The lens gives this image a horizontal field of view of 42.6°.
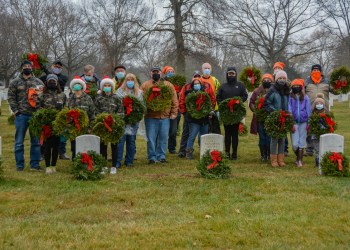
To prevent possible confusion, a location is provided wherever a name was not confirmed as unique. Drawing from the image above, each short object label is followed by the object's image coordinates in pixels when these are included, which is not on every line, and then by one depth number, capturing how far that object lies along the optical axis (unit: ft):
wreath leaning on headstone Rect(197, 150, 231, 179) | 28.04
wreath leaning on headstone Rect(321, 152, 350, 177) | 28.66
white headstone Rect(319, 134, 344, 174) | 28.86
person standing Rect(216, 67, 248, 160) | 35.45
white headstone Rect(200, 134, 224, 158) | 29.17
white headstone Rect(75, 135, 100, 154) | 27.84
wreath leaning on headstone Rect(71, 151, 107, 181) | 27.20
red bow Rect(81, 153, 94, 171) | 27.35
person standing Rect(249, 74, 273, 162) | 35.58
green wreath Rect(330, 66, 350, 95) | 36.32
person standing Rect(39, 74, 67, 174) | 29.50
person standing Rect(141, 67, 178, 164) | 34.04
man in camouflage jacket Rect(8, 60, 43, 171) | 30.12
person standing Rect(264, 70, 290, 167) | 32.65
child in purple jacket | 32.76
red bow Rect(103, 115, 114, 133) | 28.63
